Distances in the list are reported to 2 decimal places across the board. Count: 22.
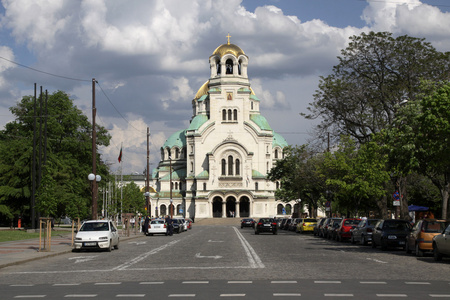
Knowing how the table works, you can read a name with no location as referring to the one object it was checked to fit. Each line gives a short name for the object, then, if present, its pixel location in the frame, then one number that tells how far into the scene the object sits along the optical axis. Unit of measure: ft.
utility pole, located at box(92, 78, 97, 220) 122.59
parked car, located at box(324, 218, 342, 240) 133.11
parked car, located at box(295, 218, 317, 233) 184.34
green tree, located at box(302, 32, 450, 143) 134.18
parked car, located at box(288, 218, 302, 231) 206.98
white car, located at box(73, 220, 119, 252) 94.20
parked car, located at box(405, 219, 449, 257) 78.84
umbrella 187.62
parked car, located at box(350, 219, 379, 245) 107.96
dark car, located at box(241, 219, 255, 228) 271.49
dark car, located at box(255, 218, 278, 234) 175.42
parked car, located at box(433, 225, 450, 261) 68.98
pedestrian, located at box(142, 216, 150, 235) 174.91
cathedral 371.56
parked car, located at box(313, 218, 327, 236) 153.63
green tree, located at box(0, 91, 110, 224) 189.47
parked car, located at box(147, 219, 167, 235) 168.96
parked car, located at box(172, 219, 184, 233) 191.52
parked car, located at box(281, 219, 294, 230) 232.69
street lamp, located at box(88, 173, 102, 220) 125.39
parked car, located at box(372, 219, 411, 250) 94.53
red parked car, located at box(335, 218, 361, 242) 123.44
